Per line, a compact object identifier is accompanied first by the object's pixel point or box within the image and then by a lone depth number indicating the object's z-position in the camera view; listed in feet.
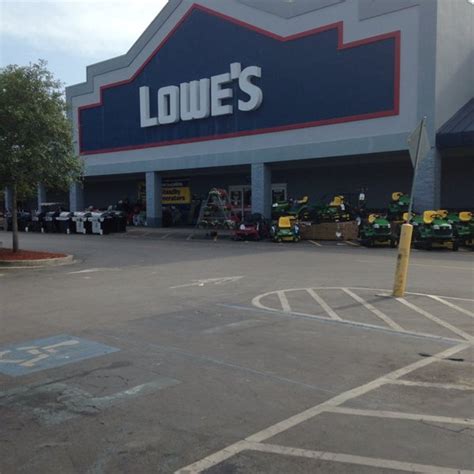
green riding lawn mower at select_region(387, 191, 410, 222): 75.56
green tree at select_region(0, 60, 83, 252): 52.44
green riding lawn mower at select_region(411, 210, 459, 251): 62.39
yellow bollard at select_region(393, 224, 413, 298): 30.58
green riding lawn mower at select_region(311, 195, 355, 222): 79.87
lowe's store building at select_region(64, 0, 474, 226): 73.97
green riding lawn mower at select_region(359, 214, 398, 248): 67.31
